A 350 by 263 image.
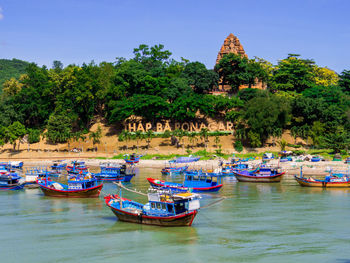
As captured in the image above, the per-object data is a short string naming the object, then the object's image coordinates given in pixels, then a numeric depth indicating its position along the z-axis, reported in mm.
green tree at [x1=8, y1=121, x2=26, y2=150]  99438
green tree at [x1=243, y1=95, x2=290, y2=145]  92725
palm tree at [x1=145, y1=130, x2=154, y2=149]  96388
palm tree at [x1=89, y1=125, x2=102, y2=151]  100938
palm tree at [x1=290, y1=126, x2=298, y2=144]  98500
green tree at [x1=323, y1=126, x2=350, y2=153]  81688
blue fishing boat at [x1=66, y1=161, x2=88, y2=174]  70956
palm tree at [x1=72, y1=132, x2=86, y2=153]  101800
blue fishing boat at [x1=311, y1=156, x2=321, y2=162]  76000
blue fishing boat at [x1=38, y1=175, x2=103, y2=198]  50844
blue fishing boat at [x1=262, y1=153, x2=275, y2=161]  81625
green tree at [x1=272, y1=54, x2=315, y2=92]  115938
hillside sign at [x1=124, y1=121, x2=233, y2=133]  102188
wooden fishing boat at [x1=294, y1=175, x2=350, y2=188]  57188
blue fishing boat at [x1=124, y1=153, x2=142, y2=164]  84350
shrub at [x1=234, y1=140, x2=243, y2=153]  93375
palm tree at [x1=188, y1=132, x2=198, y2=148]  96438
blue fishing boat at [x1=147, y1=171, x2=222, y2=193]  54188
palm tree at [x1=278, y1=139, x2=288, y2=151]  91938
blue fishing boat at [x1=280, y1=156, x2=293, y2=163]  78500
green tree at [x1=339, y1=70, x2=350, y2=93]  119312
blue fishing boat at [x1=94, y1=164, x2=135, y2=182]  64744
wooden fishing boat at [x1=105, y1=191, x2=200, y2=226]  35844
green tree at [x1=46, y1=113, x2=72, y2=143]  100000
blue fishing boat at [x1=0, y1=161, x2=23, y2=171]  83550
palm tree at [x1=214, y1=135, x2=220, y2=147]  95625
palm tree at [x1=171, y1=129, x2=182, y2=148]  95688
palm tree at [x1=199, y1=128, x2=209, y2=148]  95731
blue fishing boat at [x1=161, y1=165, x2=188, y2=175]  71875
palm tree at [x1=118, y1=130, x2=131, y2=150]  97562
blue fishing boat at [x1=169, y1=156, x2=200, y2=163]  81562
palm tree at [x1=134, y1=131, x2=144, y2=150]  96275
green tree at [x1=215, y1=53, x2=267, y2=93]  111062
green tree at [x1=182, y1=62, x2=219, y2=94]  109562
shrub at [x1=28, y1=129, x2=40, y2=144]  103375
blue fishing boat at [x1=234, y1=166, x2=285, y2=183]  63281
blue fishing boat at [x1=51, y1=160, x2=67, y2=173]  78438
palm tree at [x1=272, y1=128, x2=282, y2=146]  95312
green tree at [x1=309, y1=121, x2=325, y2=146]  94438
